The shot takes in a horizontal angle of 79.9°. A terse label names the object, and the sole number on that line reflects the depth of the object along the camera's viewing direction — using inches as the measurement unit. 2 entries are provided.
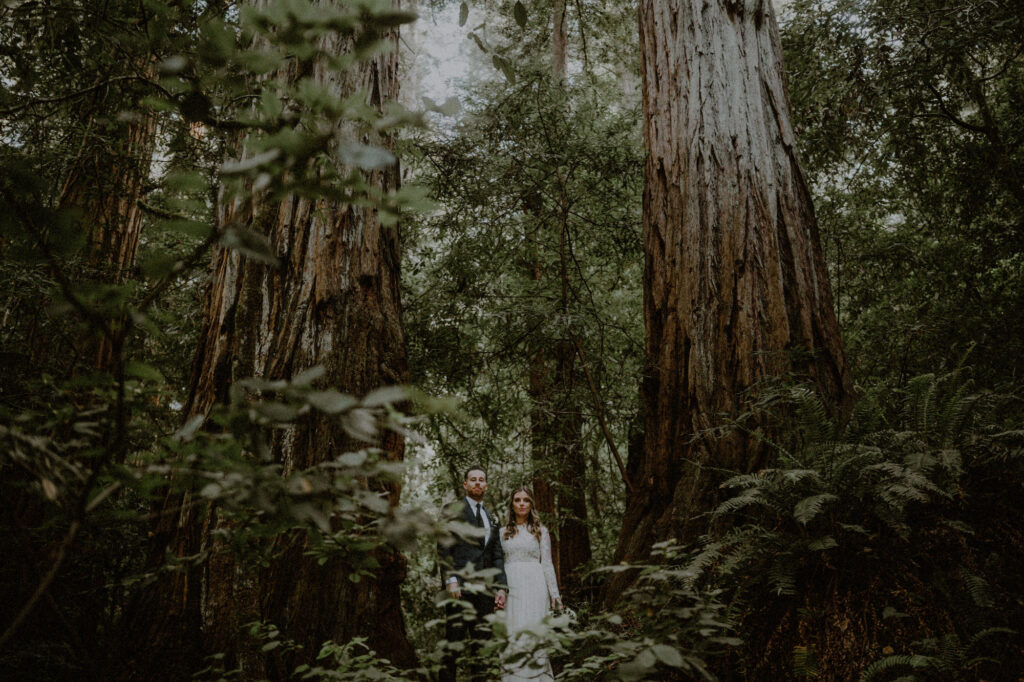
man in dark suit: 198.1
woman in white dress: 228.1
